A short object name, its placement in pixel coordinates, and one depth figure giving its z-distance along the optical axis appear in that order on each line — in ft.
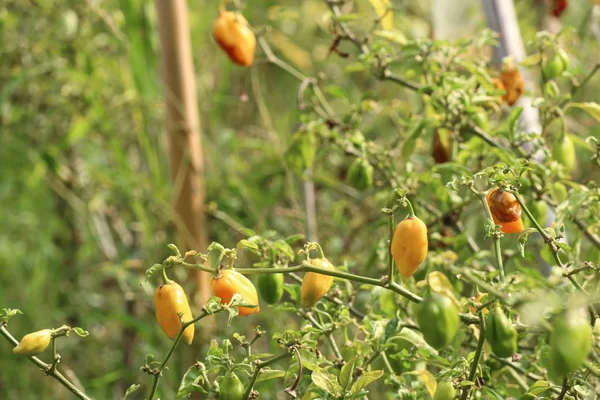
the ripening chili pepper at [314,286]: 5.97
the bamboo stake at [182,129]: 9.23
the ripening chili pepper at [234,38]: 7.41
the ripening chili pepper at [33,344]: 5.79
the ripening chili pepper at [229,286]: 5.93
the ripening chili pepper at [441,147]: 7.10
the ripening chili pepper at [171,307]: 5.95
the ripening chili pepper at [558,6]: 8.44
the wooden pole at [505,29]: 7.70
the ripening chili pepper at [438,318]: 5.50
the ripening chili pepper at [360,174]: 6.93
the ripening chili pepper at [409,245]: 5.79
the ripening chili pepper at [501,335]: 5.57
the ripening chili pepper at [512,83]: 7.04
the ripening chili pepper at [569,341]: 5.23
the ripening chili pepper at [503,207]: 6.02
